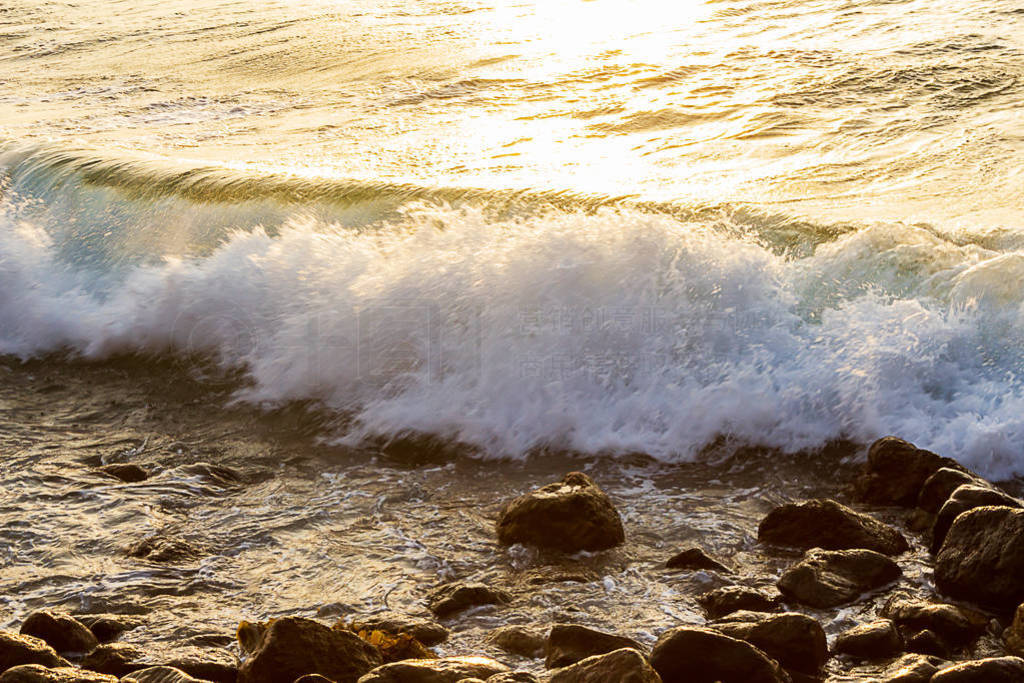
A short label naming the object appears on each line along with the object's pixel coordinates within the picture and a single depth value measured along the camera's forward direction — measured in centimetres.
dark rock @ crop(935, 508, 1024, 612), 776
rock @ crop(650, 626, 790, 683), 680
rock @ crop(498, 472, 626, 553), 923
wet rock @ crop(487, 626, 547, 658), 761
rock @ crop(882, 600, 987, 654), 744
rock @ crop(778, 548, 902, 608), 807
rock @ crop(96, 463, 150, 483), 1135
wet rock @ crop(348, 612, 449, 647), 784
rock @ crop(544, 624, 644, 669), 718
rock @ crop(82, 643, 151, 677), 732
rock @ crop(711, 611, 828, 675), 719
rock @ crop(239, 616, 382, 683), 687
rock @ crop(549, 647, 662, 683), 629
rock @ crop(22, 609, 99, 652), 771
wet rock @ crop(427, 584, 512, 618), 830
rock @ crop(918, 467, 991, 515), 941
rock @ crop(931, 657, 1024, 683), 622
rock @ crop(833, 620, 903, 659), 731
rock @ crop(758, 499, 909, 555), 886
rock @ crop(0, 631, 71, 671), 704
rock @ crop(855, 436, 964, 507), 984
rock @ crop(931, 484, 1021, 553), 877
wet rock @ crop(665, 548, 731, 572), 877
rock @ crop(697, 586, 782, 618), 802
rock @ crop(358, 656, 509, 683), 653
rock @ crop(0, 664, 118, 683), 655
